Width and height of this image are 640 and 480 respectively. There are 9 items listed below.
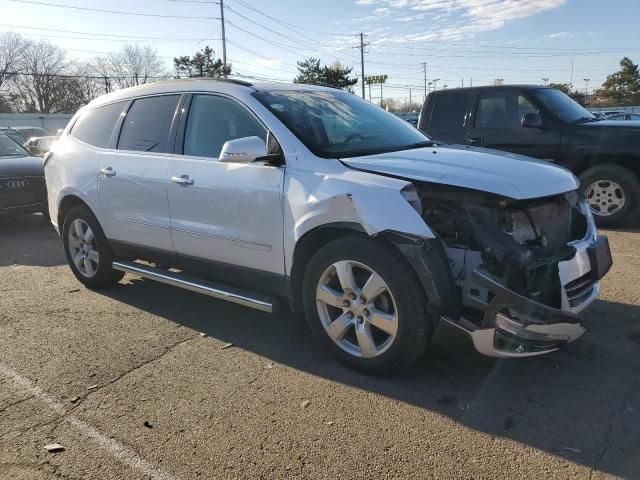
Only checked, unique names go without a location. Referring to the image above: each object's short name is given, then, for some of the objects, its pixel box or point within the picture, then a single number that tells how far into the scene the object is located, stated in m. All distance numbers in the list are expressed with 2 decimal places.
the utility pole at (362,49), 73.95
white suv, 3.10
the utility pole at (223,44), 51.28
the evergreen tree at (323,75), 56.08
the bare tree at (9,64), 62.80
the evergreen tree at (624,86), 68.19
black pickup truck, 7.45
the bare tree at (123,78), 47.98
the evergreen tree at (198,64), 57.16
